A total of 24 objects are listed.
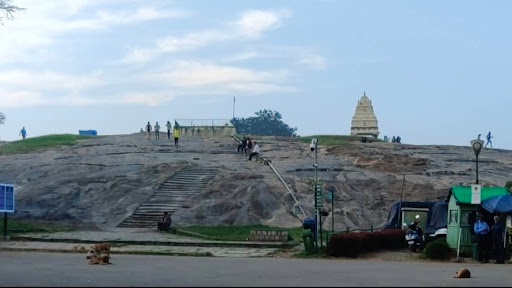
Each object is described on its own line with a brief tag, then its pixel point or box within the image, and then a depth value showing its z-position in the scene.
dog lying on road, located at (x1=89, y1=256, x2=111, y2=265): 25.72
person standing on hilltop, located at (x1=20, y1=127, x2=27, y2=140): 86.35
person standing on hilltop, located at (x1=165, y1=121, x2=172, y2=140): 72.54
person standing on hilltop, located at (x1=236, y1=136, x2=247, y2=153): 62.50
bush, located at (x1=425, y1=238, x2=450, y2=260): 29.47
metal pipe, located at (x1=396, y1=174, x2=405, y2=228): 37.31
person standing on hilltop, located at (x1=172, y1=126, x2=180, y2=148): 65.31
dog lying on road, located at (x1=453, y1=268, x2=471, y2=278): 21.33
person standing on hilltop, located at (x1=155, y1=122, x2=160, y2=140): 72.88
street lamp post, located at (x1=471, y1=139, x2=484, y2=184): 31.16
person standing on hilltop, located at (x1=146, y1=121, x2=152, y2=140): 72.50
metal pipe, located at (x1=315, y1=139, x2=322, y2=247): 32.13
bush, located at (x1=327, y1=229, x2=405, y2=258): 30.12
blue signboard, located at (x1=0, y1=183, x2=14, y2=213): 36.72
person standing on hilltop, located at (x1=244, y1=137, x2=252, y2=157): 60.97
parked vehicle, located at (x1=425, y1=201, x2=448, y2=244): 33.62
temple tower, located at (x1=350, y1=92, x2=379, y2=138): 107.62
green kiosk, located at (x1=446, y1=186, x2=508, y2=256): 30.38
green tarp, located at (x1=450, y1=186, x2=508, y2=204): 30.39
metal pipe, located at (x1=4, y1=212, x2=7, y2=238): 36.62
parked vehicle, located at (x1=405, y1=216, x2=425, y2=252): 32.03
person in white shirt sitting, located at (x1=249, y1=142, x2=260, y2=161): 58.59
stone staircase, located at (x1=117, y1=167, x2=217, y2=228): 42.84
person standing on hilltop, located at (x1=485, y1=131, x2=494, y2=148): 79.57
